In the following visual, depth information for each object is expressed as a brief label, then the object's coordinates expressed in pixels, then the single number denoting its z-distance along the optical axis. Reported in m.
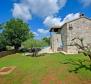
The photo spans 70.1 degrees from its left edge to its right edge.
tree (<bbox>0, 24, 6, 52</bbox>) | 21.12
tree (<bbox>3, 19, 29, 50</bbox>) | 21.24
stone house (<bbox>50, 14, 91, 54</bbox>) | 14.49
